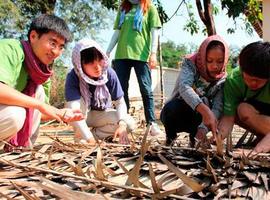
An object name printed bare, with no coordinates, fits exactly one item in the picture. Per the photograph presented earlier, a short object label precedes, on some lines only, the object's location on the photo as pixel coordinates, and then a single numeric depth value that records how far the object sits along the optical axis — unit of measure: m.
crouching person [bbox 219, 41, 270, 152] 1.32
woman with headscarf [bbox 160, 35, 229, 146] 1.50
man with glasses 1.23
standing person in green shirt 2.31
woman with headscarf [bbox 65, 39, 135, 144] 1.67
